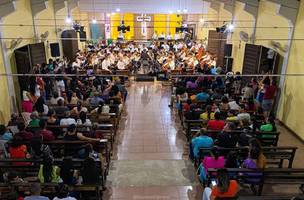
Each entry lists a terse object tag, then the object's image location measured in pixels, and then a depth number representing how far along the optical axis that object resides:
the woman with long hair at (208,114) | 6.89
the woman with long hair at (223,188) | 4.04
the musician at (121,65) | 12.76
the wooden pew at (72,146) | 5.55
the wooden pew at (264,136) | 6.11
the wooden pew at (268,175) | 4.80
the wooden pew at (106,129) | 6.20
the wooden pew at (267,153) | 5.54
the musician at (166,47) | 16.67
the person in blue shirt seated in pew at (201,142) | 5.64
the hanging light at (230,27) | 11.62
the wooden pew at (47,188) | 4.43
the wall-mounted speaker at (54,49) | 11.80
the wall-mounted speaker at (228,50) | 12.74
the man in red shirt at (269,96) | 8.30
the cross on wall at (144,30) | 21.19
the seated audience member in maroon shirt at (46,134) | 5.73
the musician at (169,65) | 12.99
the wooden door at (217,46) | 14.12
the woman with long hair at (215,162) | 5.02
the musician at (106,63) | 12.80
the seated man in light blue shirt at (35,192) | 3.83
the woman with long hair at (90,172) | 4.57
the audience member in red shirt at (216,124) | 6.32
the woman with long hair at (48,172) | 4.46
